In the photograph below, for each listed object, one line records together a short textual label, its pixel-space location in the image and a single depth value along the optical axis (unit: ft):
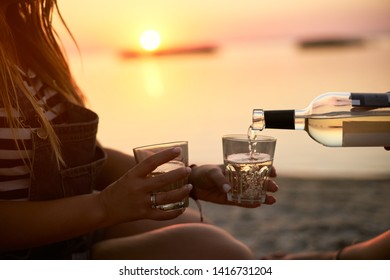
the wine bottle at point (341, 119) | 3.52
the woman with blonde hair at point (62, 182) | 3.45
